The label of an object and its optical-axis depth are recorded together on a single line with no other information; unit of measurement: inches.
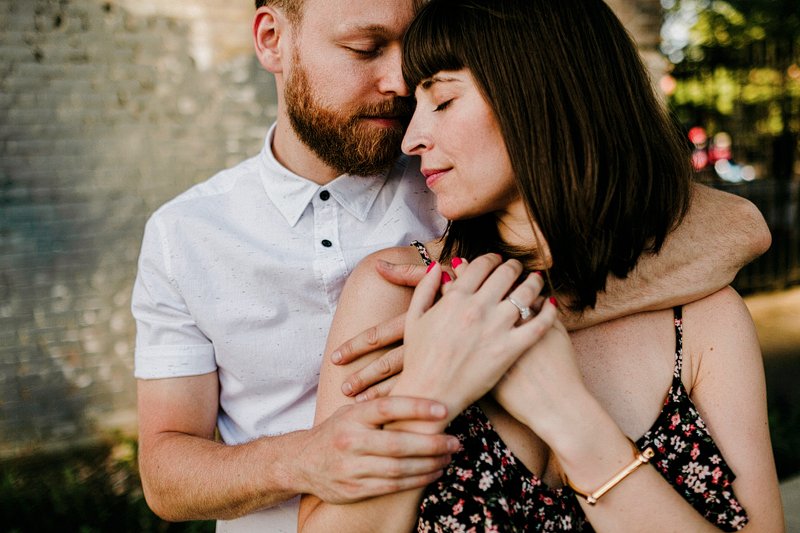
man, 34.4
